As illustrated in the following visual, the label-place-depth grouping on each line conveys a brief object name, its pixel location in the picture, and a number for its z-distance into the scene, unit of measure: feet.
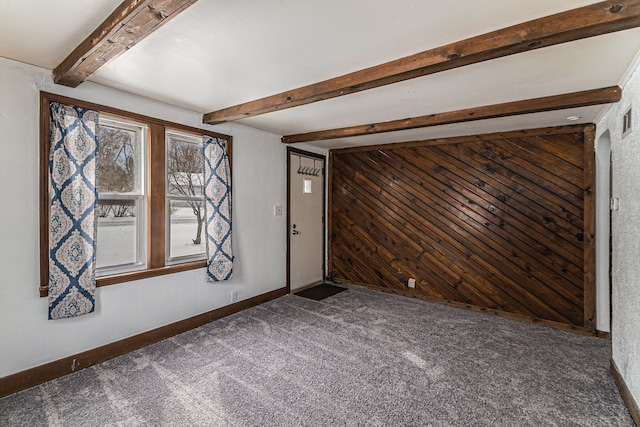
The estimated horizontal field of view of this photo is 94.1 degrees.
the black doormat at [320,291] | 15.16
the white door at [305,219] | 15.78
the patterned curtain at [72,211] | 7.69
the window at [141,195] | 8.77
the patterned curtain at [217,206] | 11.30
